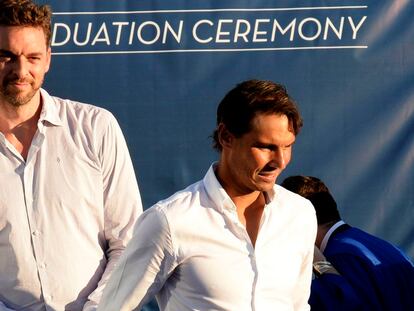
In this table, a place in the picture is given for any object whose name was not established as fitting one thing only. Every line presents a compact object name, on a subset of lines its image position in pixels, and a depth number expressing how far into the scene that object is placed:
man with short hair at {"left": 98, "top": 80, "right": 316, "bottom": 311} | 5.20
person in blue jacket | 7.75
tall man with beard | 5.89
